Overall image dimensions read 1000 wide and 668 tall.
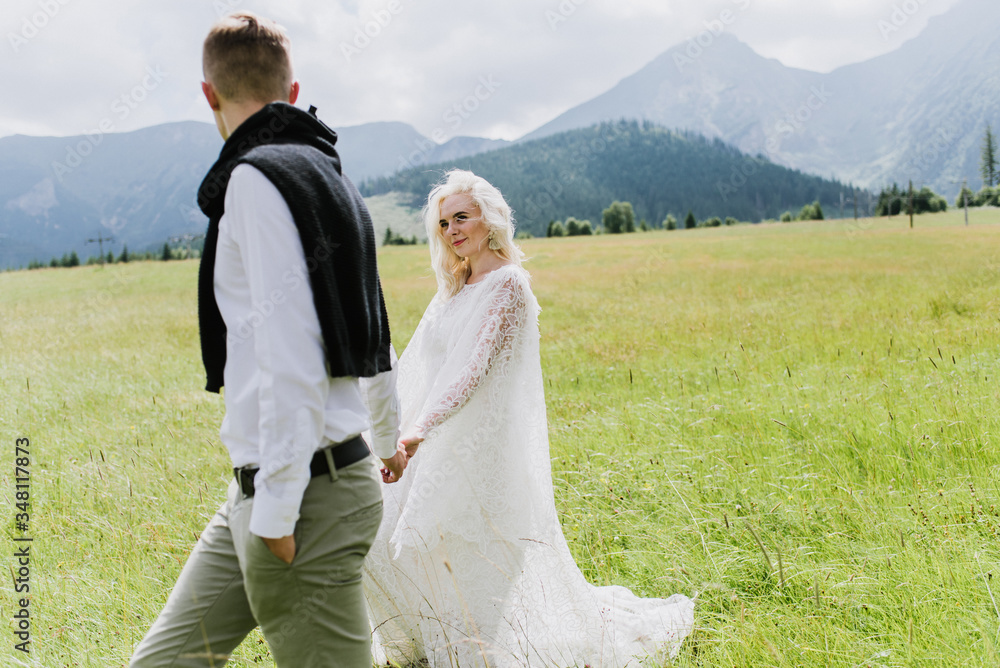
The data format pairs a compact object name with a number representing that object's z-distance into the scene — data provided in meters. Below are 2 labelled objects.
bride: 2.66
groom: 1.42
